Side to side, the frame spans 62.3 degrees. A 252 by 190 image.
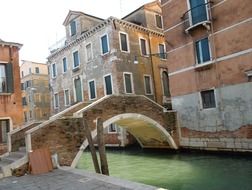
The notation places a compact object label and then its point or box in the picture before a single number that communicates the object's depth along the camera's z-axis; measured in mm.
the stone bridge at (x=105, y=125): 6581
